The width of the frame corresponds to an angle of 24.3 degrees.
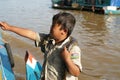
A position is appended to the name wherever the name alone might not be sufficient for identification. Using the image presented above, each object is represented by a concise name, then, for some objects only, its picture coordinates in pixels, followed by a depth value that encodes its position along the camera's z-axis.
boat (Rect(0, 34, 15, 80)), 3.78
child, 2.33
